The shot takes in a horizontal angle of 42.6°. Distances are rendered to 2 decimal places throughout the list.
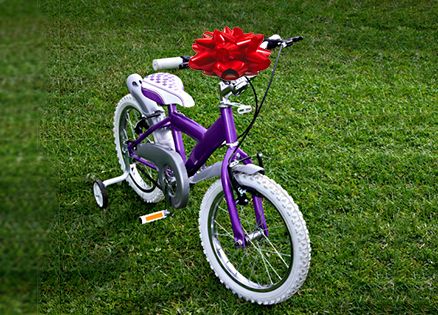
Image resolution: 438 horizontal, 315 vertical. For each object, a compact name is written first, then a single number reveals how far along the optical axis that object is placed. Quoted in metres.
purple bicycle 2.55
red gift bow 2.39
